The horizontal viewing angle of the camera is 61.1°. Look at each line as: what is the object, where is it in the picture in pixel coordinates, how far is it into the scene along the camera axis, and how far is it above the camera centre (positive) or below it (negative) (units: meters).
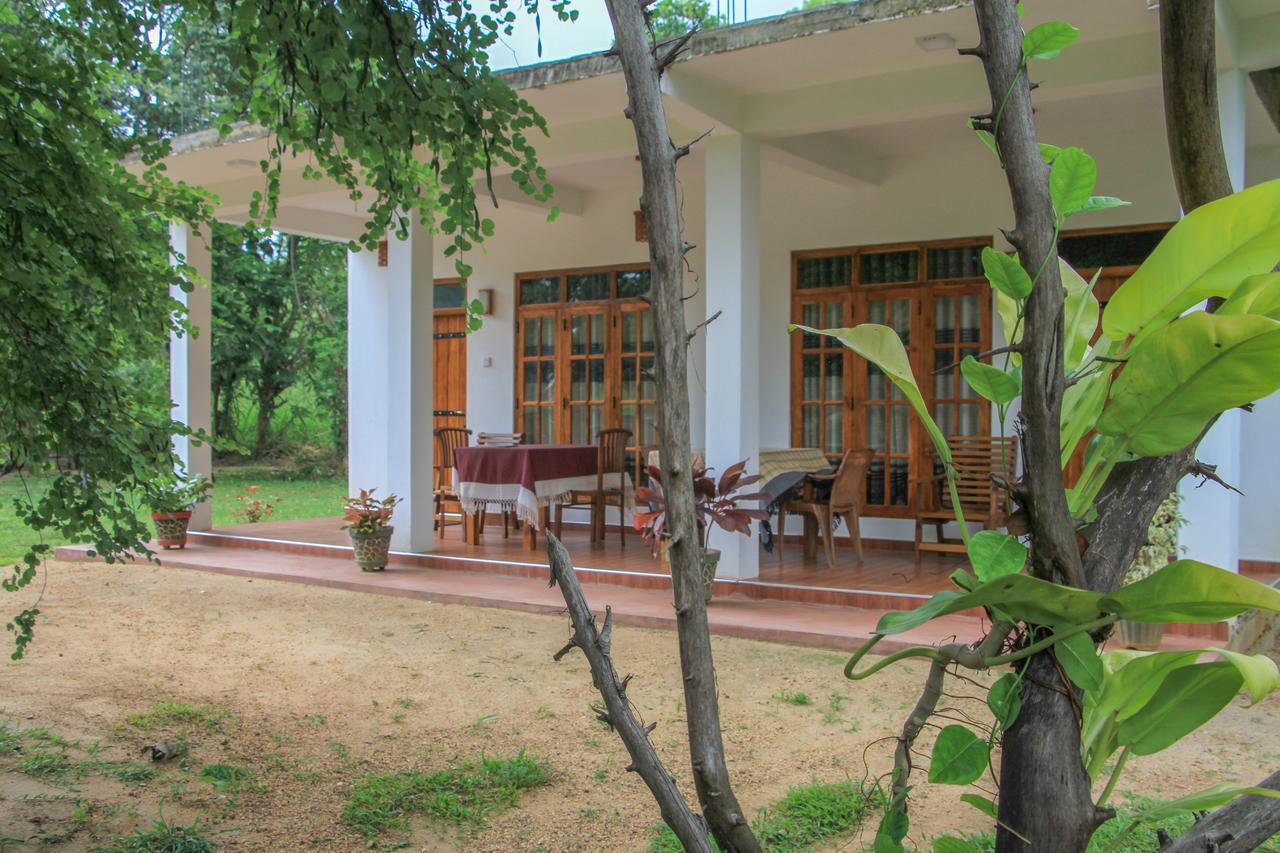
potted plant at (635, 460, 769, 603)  6.43 -0.48
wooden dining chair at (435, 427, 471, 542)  9.44 -0.35
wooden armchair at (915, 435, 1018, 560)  6.91 -0.46
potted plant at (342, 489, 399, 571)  8.20 -0.78
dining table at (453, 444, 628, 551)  8.18 -0.39
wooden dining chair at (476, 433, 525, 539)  9.91 -0.12
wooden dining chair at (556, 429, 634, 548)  8.69 -0.41
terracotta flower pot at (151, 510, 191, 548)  9.54 -0.90
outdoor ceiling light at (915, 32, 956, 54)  5.82 +2.10
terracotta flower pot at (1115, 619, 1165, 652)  5.11 -0.99
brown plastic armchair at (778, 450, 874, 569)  7.37 -0.53
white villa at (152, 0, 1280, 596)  5.93 +1.47
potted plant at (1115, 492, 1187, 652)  5.14 -0.66
